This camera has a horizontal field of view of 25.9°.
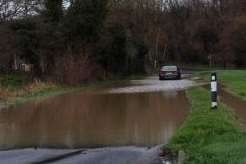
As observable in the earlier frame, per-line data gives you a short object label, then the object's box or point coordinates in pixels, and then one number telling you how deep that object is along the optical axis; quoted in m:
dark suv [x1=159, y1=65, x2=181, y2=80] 50.94
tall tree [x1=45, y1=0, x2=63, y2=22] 47.62
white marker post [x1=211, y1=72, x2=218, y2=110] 15.93
